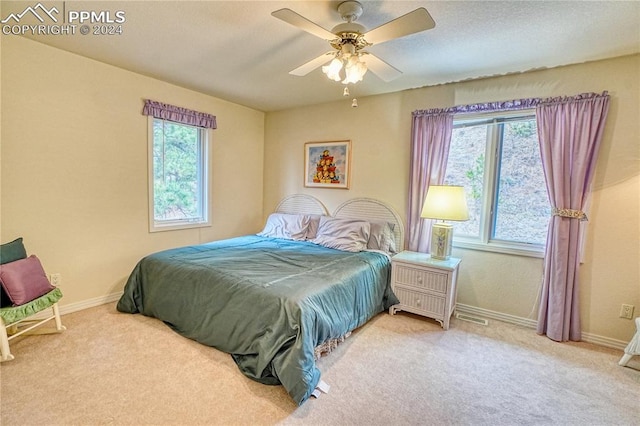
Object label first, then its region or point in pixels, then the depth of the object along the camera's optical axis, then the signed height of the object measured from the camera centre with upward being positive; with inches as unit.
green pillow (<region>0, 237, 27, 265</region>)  86.7 -21.3
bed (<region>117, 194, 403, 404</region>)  74.2 -31.2
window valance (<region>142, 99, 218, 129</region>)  126.2 +31.8
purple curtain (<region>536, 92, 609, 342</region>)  97.4 +2.7
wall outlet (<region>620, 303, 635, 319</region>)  95.9 -35.5
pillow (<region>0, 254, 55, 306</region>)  82.4 -28.4
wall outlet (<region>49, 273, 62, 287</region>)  105.8 -34.6
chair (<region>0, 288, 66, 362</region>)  78.9 -37.8
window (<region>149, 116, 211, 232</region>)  134.5 +4.4
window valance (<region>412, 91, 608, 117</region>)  99.8 +33.3
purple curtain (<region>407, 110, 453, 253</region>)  123.0 +13.5
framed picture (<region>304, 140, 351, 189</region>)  153.0 +13.6
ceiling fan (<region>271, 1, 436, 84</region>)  61.3 +35.1
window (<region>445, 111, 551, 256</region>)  111.2 +5.6
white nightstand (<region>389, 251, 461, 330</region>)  107.1 -34.0
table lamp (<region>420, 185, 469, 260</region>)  108.8 -6.3
